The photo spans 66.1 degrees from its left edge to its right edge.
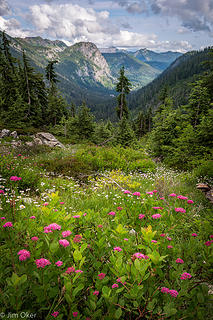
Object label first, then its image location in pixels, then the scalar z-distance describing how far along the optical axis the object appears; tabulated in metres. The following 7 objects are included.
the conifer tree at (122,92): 28.50
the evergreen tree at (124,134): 21.91
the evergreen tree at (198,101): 11.27
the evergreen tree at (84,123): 28.50
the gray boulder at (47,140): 17.76
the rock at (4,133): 17.56
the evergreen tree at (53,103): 31.91
